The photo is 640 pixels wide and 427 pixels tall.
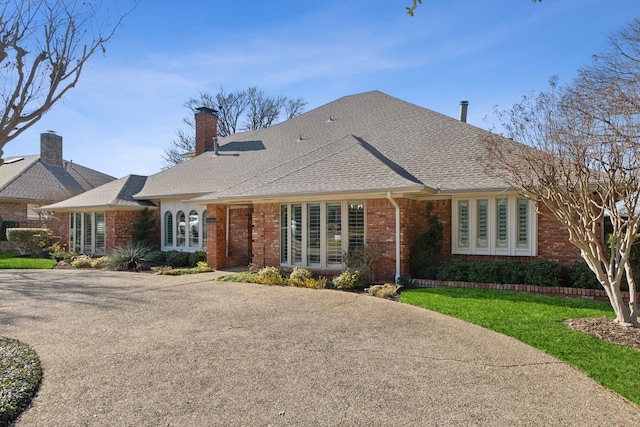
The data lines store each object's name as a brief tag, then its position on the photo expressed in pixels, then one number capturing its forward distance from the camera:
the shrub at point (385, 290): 9.47
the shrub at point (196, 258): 15.63
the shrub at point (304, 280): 10.75
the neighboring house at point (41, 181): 23.12
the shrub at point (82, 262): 15.97
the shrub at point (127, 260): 15.11
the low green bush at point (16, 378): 3.75
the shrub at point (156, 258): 15.83
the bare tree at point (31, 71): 8.23
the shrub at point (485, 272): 10.12
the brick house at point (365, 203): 10.98
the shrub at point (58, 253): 17.64
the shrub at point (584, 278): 9.12
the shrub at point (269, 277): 11.37
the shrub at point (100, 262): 15.54
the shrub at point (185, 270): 13.61
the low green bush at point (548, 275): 9.51
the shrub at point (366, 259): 10.89
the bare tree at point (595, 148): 6.79
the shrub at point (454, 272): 10.48
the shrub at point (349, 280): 10.36
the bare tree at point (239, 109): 37.88
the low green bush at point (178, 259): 15.74
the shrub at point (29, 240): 19.00
